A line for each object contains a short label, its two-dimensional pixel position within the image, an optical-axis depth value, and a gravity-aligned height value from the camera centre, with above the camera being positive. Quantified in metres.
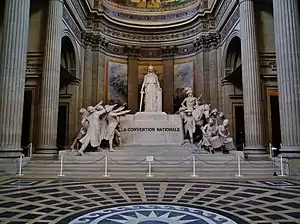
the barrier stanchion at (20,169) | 8.12 -0.93
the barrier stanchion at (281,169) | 8.24 -0.91
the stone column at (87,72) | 17.14 +4.25
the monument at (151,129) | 11.84 +0.43
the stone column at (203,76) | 17.72 +4.16
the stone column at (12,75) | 8.36 +2.00
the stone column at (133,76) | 19.75 +4.59
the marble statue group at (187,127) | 10.35 +0.48
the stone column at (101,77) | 18.14 +4.14
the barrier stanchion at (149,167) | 7.98 -0.85
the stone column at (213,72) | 17.03 +4.24
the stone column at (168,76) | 19.88 +4.62
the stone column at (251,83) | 10.84 +2.31
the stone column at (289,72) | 8.52 +2.17
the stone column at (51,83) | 10.95 +2.31
